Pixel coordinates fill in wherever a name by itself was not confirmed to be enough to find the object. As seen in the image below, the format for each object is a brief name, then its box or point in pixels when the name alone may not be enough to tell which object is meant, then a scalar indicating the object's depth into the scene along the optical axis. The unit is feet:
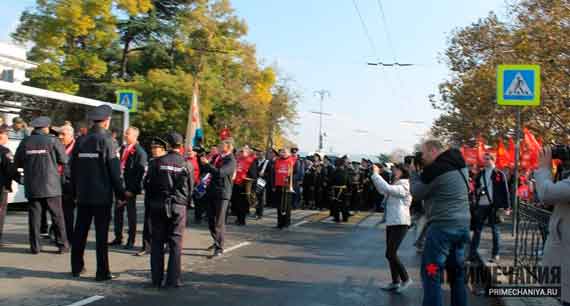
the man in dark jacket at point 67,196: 33.48
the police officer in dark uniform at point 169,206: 25.39
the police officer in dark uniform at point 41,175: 30.86
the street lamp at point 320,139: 236.08
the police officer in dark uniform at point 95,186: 26.12
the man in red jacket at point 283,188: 47.78
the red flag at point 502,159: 64.03
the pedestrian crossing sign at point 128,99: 67.67
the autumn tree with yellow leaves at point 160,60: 84.48
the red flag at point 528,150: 31.56
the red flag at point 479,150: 50.36
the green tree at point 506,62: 60.54
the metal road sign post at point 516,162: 31.58
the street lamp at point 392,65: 76.84
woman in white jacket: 26.12
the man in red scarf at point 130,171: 32.71
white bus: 51.24
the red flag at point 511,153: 63.84
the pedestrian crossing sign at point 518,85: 33.91
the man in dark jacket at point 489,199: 33.63
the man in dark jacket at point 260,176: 53.08
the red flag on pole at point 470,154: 58.78
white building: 121.35
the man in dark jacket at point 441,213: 19.56
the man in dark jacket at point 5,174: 32.12
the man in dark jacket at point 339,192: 56.18
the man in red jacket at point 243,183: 49.32
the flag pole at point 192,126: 56.61
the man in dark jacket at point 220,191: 32.91
